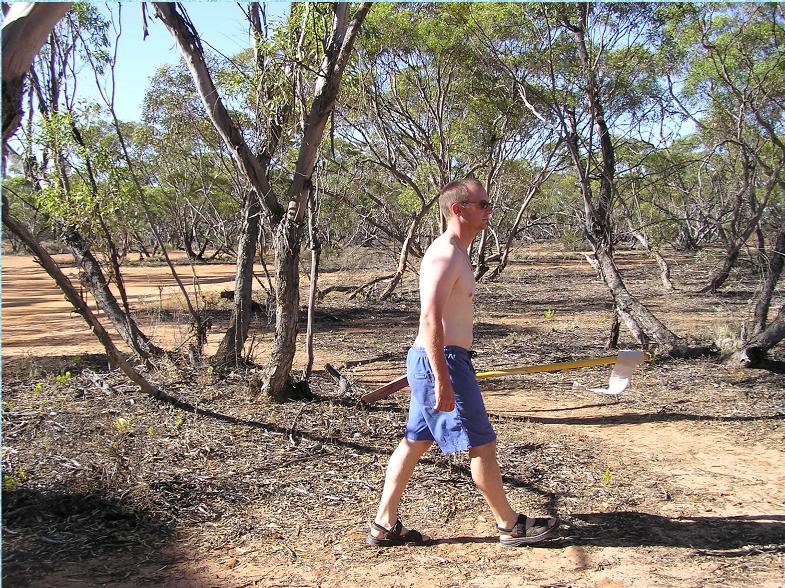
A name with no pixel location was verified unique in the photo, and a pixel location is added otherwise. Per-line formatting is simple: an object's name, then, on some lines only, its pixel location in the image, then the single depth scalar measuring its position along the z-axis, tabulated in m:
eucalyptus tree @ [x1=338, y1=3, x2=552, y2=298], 15.55
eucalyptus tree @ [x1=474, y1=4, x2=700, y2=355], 9.48
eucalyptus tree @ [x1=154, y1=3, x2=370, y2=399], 5.83
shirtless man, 3.54
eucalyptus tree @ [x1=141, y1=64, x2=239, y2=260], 15.42
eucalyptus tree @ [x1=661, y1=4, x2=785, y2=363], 13.42
